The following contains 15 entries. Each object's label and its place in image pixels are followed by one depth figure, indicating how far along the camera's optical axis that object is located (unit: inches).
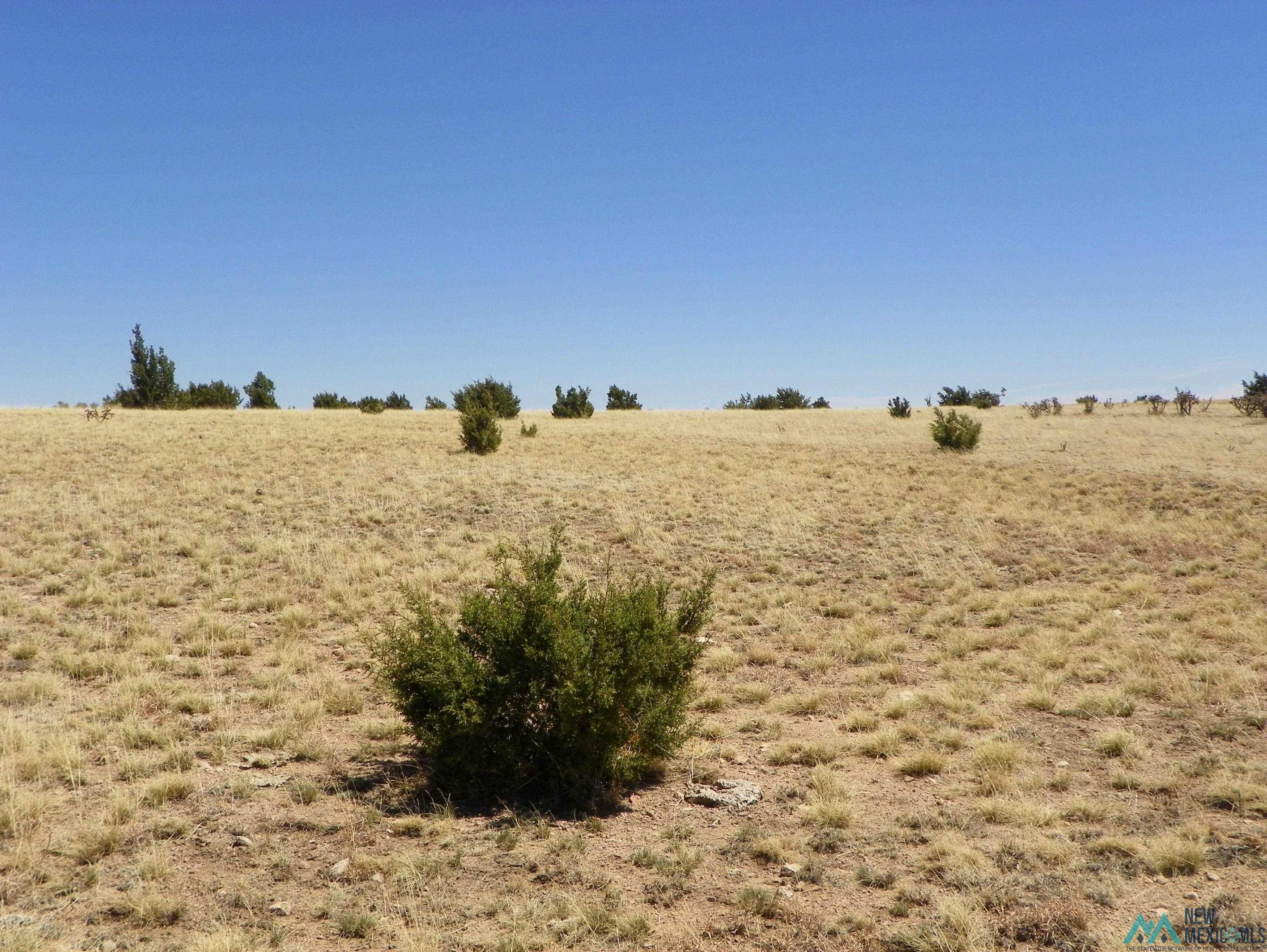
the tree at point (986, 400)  1958.7
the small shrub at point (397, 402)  1884.8
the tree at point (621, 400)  2022.6
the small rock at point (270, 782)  231.0
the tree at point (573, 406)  1614.2
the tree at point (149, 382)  1470.2
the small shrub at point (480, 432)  932.0
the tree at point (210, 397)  1472.7
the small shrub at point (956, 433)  1078.4
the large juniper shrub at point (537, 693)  227.1
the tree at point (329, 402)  1841.8
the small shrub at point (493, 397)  1368.1
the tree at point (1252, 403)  1362.0
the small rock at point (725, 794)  232.1
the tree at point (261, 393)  1727.4
